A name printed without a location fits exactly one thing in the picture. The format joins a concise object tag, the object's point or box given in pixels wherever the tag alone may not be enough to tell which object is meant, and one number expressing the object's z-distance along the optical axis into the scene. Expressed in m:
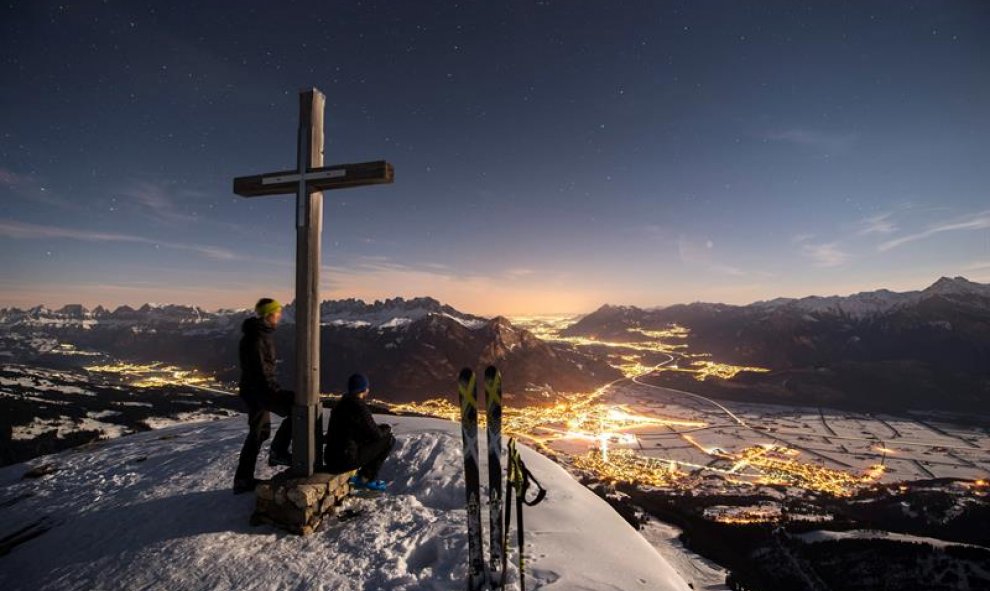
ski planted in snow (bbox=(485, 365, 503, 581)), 5.51
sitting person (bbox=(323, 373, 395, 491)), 7.23
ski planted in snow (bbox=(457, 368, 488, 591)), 5.39
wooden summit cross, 7.11
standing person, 7.01
